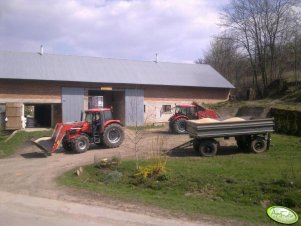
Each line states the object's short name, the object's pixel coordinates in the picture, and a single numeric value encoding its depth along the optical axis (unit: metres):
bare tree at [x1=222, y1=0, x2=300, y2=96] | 24.64
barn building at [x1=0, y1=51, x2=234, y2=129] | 20.57
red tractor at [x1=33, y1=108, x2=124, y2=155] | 12.69
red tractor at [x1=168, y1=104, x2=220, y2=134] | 16.74
